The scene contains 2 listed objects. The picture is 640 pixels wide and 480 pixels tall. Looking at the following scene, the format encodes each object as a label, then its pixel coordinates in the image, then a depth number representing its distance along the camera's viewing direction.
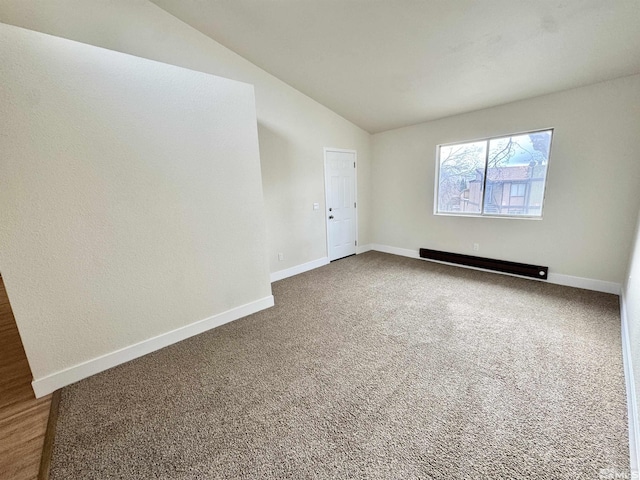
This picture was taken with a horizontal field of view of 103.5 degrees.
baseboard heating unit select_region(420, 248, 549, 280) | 3.59
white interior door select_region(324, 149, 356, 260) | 4.77
